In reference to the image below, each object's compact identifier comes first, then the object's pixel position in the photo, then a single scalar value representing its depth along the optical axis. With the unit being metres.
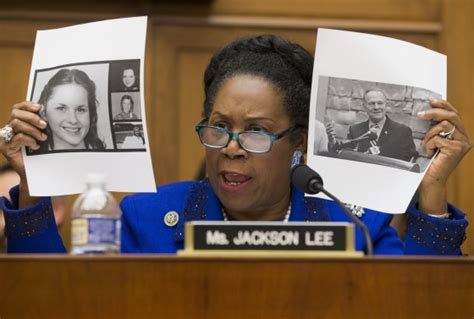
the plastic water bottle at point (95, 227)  4.19
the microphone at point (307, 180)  4.41
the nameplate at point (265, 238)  4.09
